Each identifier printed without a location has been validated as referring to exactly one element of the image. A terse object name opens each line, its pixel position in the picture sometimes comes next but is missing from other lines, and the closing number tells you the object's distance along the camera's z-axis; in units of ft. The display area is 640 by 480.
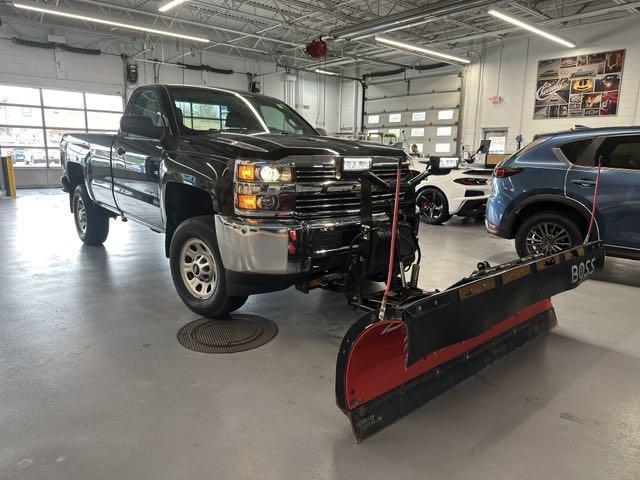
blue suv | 14.33
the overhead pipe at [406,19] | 31.86
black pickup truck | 9.05
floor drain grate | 9.87
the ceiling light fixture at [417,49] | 41.05
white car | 26.48
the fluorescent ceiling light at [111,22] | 32.94
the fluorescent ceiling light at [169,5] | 31.53
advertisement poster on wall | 43.52
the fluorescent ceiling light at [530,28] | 32.30
